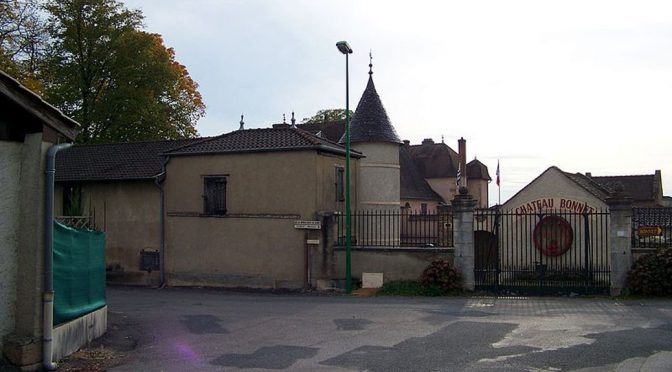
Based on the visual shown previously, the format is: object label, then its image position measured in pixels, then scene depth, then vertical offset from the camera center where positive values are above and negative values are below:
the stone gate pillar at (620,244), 17.94 -0.82
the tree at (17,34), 25.00 +7.01
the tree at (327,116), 60.94 +9.33
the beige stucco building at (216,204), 21.44 +0.38
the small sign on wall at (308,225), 20.81 -0.34
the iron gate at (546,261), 18.86 -1.62
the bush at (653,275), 17.17 -1.60
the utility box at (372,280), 20.19 -2.04
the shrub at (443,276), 19.06 -1.82
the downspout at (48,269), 8.80 -0.75
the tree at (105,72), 35.12 +7.82
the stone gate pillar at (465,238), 19.25 -0.70
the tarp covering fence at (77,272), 9.58 -0.93
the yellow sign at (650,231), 20.30 -0.53
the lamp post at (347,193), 20.19 +0.67
